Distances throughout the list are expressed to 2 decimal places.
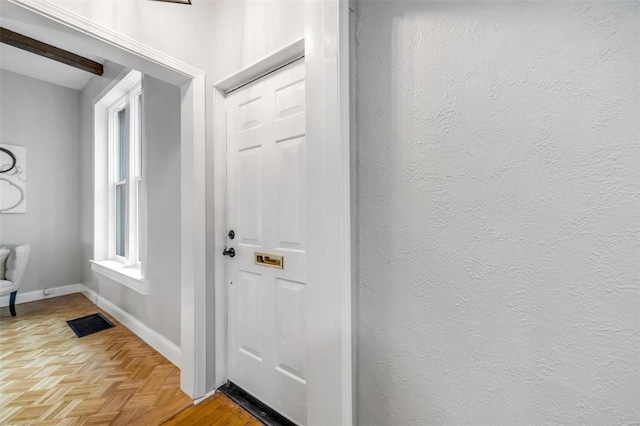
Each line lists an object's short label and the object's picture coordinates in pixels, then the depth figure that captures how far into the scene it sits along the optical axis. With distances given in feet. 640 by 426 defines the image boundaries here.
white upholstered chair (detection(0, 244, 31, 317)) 10.03
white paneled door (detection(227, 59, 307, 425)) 4.94
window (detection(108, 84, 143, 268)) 9.54
